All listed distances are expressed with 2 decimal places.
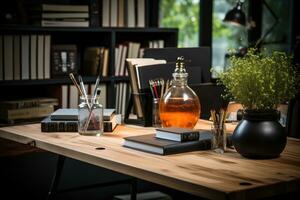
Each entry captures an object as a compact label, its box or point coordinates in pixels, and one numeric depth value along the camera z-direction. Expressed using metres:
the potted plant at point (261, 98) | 2.20
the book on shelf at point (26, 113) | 4.19
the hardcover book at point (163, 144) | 2.29
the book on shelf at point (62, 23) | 4.36
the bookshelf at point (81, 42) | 4.26
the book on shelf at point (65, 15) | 4.37
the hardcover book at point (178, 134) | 2.34
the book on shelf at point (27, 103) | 4.20
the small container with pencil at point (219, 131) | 2.37
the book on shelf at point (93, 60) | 4.64
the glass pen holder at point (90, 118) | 2.69
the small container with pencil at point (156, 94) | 2.86
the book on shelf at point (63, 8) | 4.36
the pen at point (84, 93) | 2.72
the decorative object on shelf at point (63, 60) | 4.43
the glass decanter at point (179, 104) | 2.64
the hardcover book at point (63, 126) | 2.78
